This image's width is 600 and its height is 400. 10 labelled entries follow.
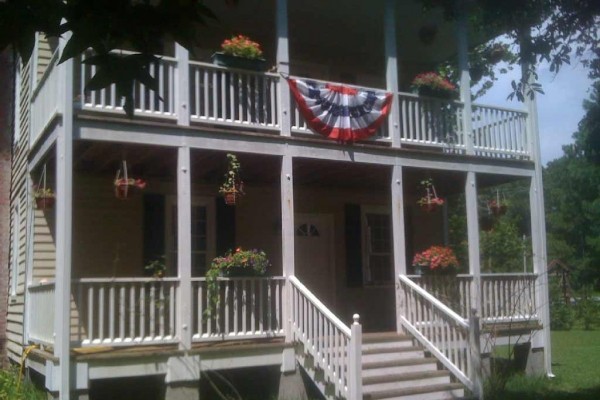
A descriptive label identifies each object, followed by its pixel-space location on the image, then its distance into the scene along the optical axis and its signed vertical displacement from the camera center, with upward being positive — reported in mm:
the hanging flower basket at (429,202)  13805 +1015
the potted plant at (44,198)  11930 +1061
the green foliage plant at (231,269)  11117 -68
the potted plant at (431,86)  14000 +3107
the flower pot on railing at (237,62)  12000 +3118
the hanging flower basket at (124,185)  11000 +1139
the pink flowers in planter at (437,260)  13078 -8
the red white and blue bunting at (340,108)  12484 +2500
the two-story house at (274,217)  10680 +852
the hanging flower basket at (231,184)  11766 +1205
